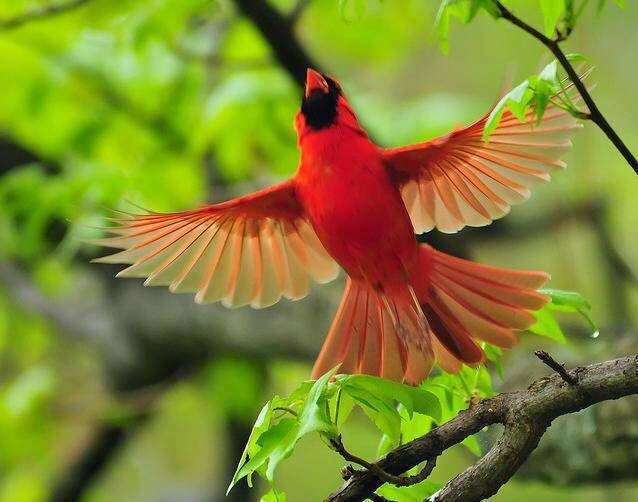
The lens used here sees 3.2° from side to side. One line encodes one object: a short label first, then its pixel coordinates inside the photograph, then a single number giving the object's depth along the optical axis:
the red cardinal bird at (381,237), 5.47
